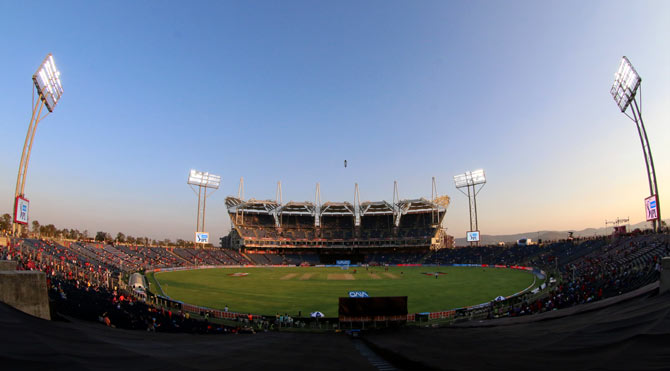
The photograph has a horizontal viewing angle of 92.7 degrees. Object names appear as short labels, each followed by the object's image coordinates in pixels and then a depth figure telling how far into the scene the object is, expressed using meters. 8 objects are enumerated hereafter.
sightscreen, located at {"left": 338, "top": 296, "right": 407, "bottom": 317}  20.73
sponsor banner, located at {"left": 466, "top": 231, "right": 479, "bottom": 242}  95.86
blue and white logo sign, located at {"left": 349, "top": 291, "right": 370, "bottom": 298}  32.41
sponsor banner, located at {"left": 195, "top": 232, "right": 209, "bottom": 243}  88.81
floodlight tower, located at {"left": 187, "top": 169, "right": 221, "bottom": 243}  95.19
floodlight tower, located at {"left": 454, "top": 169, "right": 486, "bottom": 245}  96.12
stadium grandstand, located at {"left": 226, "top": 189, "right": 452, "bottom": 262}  111.56
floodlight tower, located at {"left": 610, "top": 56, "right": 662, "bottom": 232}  35.89
